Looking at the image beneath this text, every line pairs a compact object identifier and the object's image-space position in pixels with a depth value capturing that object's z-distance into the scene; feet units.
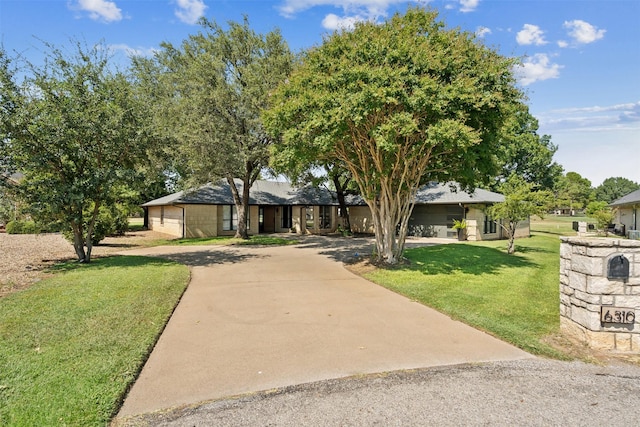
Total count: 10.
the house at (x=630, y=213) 69.76
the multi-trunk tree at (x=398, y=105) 29.04
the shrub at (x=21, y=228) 71.26
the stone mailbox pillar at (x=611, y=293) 15.14
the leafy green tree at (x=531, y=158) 116.78
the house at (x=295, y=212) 71.61
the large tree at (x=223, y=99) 56.18
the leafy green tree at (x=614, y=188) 280.51
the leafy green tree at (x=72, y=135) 32.35
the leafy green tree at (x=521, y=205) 46.85
